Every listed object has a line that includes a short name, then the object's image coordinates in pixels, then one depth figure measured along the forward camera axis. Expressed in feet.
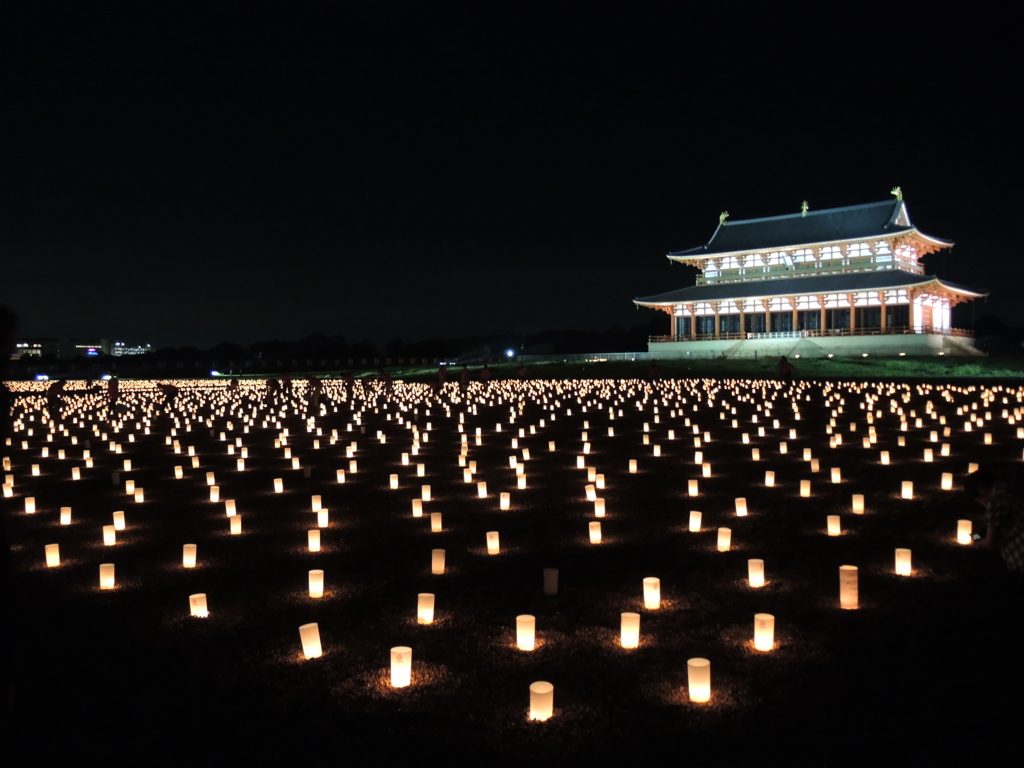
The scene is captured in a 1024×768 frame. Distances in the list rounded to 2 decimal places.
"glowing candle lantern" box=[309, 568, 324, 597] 18.94
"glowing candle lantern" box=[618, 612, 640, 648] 15.39
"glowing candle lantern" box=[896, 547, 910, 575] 19.44
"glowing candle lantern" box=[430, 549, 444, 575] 20.49
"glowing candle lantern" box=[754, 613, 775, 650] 15.10
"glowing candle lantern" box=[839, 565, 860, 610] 17.16
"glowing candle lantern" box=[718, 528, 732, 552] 22.13
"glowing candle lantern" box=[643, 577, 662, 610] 17.60
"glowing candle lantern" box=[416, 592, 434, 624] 17.02
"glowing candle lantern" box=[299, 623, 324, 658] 15.29
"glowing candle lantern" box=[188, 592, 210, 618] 17.75
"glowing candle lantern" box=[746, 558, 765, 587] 18.92
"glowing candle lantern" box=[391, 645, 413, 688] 13.85
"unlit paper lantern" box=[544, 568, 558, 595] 18.69
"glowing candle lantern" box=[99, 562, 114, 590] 19.80
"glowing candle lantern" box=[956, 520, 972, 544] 21.77
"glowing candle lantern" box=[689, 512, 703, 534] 24.58
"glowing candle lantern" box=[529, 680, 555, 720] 12.57
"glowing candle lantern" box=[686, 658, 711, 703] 13.03
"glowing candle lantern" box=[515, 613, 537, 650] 15.46
